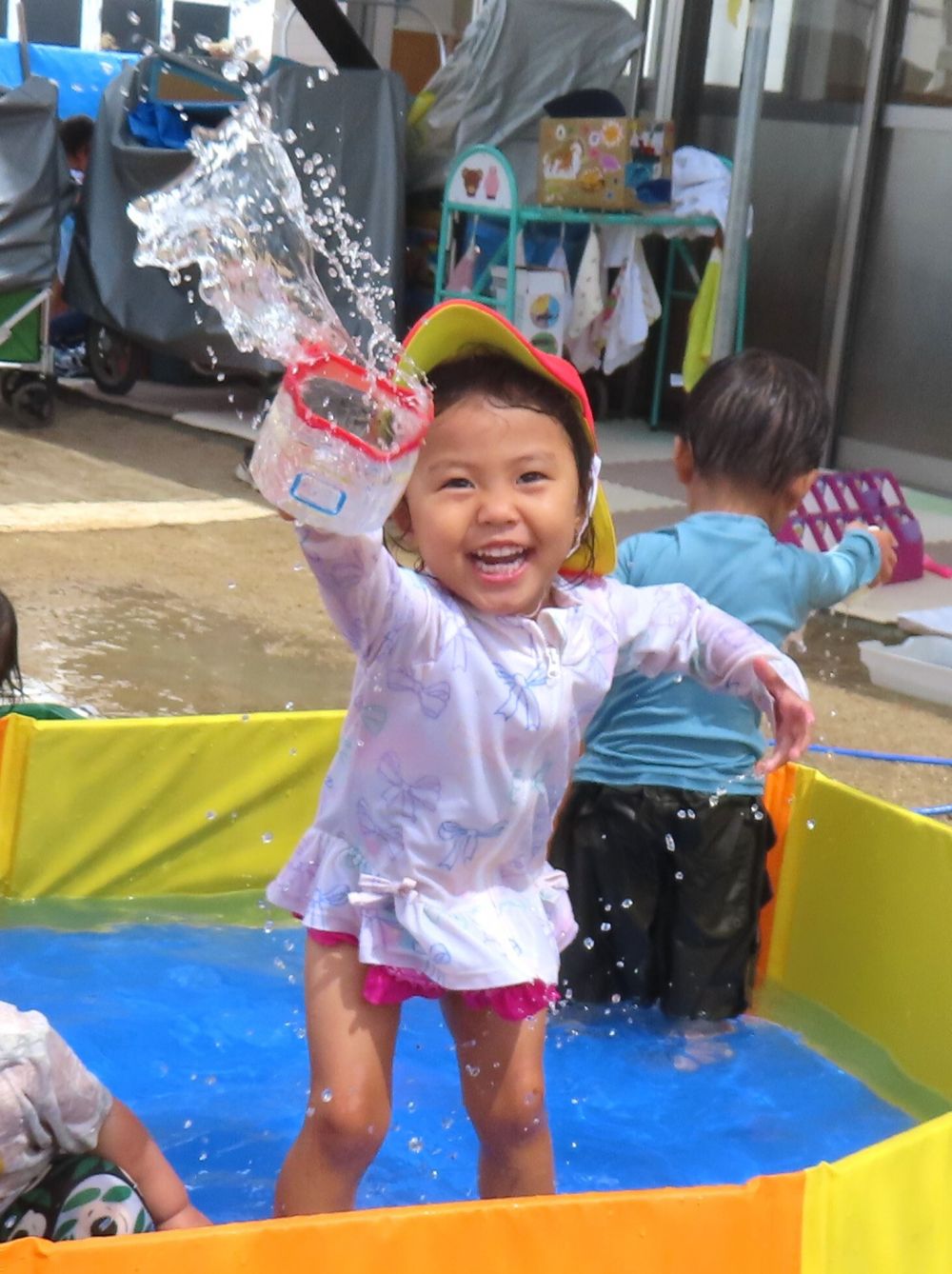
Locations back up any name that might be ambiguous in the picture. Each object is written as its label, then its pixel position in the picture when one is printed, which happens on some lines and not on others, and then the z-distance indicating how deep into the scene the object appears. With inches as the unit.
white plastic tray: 169.6
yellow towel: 259.6
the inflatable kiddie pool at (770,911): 65.7
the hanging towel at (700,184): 269.7
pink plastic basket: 192.9
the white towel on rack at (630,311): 270.7
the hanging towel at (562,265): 267.3
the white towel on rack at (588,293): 266.7
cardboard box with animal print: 260.5
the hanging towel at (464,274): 270.2
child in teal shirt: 100.6
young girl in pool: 69.6
